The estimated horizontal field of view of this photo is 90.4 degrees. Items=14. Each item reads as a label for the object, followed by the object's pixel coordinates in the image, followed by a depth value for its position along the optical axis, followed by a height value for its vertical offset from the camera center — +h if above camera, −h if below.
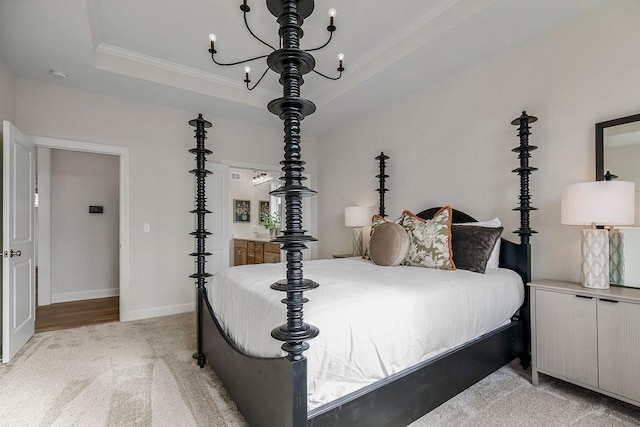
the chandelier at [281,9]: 1.17 +0.82
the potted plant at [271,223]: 6.39 -0.17
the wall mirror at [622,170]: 2.05 +0.29
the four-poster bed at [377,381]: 1.26 -0.81
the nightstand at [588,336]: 1.72 -0.73
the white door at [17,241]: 2.54 -0.22
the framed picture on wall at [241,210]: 6.97 +0.11
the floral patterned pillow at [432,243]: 2.46 -0.23
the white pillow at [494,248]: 2.51 -0.27
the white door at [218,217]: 4.28 -0.03
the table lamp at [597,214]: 1.87 +0.00
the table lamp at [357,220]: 4.02 -0.07
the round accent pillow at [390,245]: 2.63 -0.26
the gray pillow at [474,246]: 2.36 -0.25
